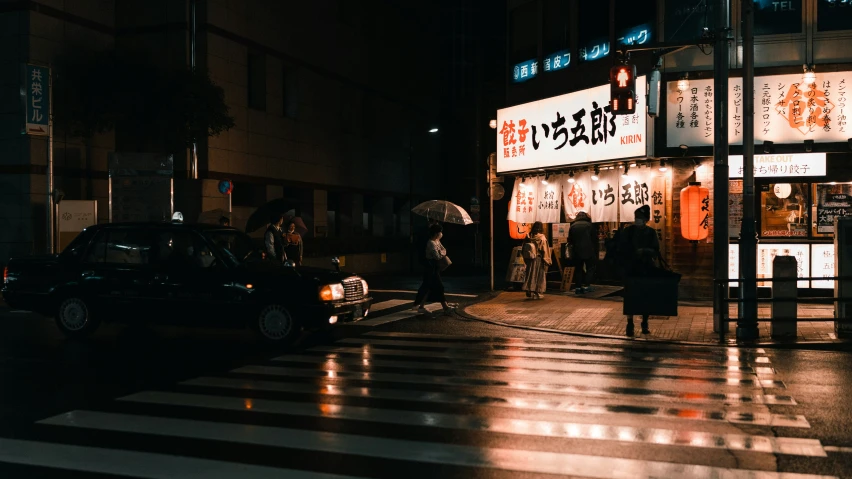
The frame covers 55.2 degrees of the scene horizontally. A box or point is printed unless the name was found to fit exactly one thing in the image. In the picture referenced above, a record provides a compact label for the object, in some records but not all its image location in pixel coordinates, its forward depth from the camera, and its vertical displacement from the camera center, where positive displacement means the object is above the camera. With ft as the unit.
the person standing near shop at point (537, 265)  65.87 -2.28
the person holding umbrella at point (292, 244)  62.49 -0.43
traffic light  49.29 +9.01
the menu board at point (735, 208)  61.46 +2.09
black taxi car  40.14 -2.33
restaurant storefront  59.11 +5.33
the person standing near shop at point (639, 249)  45.71 -0.73
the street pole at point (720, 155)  45.11 +4.55
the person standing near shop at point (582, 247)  67.72 -0.88
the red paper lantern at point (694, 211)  59.11 +1.81
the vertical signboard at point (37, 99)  77.41 +13.56
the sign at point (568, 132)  63.41 +8.97
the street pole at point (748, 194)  43.11 +2.26
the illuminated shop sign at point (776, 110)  58.59 +9.19
